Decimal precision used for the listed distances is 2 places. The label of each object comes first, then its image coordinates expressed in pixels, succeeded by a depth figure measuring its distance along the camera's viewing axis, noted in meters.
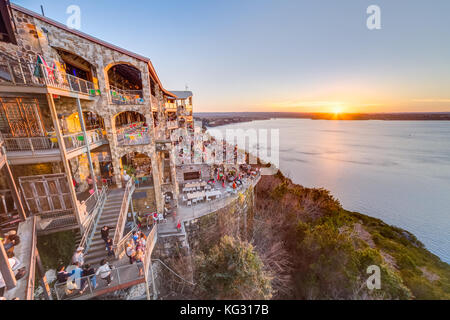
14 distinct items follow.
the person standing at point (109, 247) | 8.72
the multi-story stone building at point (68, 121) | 8.24
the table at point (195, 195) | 16.98
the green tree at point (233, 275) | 8.48
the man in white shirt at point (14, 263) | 5.96
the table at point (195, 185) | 19.84
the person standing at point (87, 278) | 6.95
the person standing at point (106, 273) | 7.20
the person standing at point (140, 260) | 7.71
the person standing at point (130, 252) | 8.45
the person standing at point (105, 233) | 8.82
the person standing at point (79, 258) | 7.52
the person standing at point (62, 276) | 6.80
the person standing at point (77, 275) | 6.83
